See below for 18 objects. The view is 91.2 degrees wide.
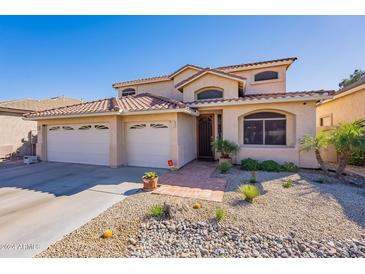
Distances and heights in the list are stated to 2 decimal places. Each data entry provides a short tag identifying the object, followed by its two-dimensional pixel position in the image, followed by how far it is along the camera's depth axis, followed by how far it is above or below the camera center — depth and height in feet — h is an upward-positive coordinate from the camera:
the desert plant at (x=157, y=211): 16.31 -6.92
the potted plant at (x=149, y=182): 24.08 -6.20
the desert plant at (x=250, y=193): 18.97 -6.22
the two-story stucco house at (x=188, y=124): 34.86 +2.50
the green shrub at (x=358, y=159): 36.91 -5.32
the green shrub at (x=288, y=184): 23.94 -6.74
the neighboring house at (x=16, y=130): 50.34 +2.20
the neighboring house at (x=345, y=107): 39.37 +6.89
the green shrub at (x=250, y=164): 34.05 -5.76
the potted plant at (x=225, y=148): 36.91 -2.64
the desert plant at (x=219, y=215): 15.57 -6.94
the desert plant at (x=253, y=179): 26.20 -6.57
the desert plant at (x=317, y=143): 27.71 -1.34
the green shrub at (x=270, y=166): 32.68 -5.77
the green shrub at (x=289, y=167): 32.07 -5.87
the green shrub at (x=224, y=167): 31.96 -5.71
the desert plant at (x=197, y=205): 18.15 -7.18
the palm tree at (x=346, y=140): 25.34 -0.85
